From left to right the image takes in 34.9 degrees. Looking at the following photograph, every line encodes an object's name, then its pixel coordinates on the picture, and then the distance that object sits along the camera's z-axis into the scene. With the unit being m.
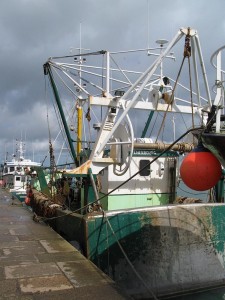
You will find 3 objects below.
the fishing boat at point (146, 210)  7.39
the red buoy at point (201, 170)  5.13
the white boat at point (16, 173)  33.49
